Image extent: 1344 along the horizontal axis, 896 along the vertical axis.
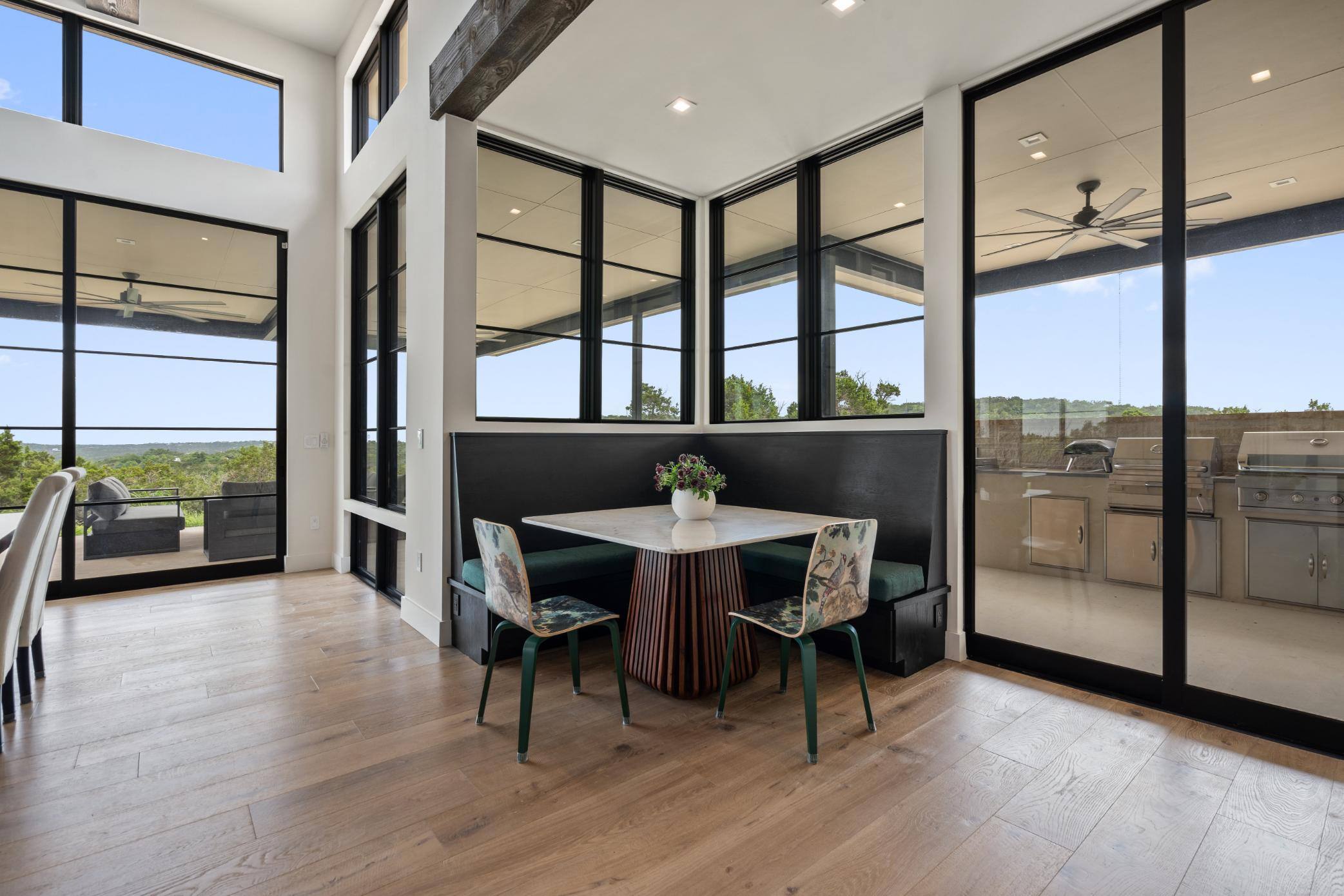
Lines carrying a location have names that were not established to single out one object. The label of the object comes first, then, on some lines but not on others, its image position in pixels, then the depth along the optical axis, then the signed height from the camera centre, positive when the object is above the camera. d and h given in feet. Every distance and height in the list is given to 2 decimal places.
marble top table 8.70 -2.24
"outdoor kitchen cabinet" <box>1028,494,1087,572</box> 9.46 -1.33
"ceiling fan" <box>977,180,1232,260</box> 8.68 +3.34
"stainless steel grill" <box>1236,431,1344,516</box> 7.25 -0.32
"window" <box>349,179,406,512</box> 14.26 +2.27
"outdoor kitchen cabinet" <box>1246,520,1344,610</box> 7.23 -1.42
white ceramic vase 9.34 -0.89
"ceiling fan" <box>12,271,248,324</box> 14.84 +3.66
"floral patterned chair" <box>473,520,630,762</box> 7.07 -2.01
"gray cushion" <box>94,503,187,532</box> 14.85 -1.70
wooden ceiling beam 8.50 +6.03
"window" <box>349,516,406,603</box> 14.20 -2.65
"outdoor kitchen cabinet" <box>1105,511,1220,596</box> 8.12 -1.45
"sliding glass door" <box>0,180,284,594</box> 13.87 +1.73
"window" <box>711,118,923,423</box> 11.73 +3.46
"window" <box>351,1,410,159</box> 14.49 +9.50
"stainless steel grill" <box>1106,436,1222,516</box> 8.14 -0.38
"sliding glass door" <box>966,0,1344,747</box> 7.43 +1.16
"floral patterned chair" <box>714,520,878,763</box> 7.02 -1.84
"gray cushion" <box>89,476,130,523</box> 14.61 -1.00
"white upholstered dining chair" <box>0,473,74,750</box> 6.98 -1.28
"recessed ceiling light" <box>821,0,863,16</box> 8.62 +6.27
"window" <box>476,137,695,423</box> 12.43 +3.51
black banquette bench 9.96 -1.07
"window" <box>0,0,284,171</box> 13.85 +8.97
